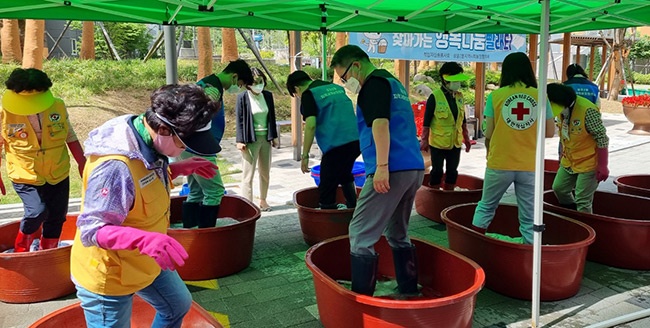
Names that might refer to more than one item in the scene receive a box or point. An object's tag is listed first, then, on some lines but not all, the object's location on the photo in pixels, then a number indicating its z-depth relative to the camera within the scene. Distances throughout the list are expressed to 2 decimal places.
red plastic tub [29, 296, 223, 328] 2.73
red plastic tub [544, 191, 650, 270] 4.13
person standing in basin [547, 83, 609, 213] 4.09
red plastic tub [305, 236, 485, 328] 2.76
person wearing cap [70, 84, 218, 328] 1.84
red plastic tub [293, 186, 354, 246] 4.65
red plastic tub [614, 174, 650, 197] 5.95
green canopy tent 3.30
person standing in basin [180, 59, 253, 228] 4.18
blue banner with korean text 10.08
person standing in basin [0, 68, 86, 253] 3.51
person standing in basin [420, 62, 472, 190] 5.47
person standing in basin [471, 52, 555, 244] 3.76
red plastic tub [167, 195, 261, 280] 3.92
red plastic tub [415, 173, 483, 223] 5.46
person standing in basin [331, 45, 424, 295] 2.94
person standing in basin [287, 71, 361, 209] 4.57
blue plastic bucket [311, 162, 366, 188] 6.11
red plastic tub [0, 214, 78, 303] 3.51
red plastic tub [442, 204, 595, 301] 3.58
